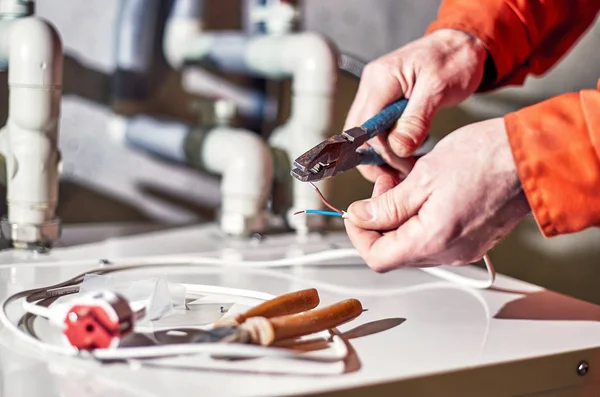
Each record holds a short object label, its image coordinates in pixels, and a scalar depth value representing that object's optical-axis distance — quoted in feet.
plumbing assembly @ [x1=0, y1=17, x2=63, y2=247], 2.46
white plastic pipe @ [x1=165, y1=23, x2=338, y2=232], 2.97
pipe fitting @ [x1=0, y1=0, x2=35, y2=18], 2.66
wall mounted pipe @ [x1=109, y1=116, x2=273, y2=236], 2.92
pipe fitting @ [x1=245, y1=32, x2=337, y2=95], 2.95
